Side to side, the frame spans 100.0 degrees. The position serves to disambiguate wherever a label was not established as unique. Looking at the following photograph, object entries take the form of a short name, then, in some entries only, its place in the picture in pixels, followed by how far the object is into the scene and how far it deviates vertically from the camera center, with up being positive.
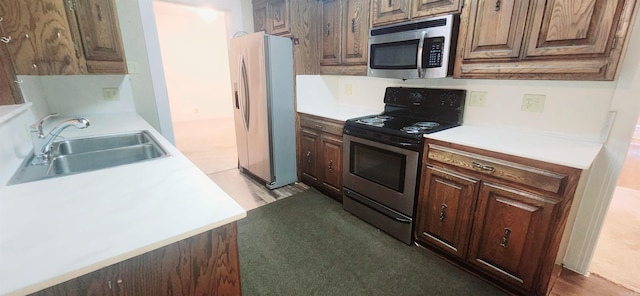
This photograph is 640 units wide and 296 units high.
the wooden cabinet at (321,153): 2.56 -0.76
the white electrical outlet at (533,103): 1.75 -0.16
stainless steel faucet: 1.28 -0.30
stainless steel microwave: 1.79 +0.21
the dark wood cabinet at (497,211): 1.37 -0.76
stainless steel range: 1.92 -0.55
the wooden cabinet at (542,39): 1.30 +0.21
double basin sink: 1.47 -0.43
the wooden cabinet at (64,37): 1.59 +0.26
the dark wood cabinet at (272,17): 2.82 +0.66
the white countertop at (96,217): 0.61 -0.40
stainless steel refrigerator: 2.67 -0.27
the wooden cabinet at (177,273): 0.69 -0.53
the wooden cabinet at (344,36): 2.32 +0.37
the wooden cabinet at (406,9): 1.77 +0.47
